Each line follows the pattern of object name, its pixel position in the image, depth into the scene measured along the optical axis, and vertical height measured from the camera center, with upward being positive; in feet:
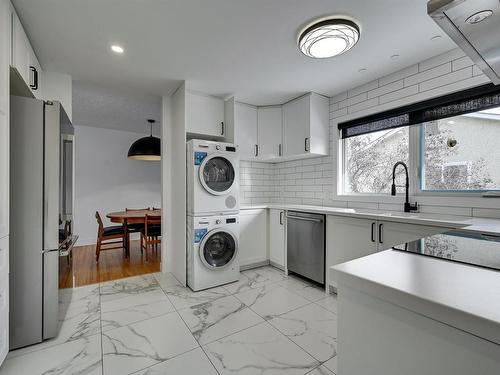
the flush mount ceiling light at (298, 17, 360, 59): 5.63 +3.72
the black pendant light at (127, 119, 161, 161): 13.10 +2.15
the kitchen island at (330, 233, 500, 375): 1.49 -0.92
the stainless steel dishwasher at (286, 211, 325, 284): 8.53 -2.16
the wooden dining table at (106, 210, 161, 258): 12.23 -1.55
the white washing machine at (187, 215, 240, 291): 8.64 -2.40
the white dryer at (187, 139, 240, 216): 8.68 +0.39
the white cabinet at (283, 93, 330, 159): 9.80 +2.57
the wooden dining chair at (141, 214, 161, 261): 12.42 -2.16
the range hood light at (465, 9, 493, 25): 2.47 +1.81
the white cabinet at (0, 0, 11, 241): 4.55 +1.38
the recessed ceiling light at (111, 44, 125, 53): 6.71 +3.98
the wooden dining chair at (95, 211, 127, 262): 12.40 -2.39
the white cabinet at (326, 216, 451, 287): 6.14 -1.40
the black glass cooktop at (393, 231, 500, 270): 2.53 -0.78
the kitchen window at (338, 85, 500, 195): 6.46 +1.37
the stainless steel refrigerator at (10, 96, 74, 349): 5.43 -0.69
